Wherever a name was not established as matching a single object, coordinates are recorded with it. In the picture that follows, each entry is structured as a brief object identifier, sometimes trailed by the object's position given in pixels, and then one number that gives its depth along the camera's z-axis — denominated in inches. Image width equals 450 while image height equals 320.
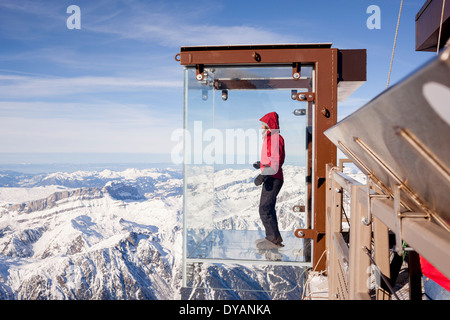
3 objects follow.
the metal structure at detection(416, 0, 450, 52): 219.0
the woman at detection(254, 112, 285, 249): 178.4
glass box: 175.3
